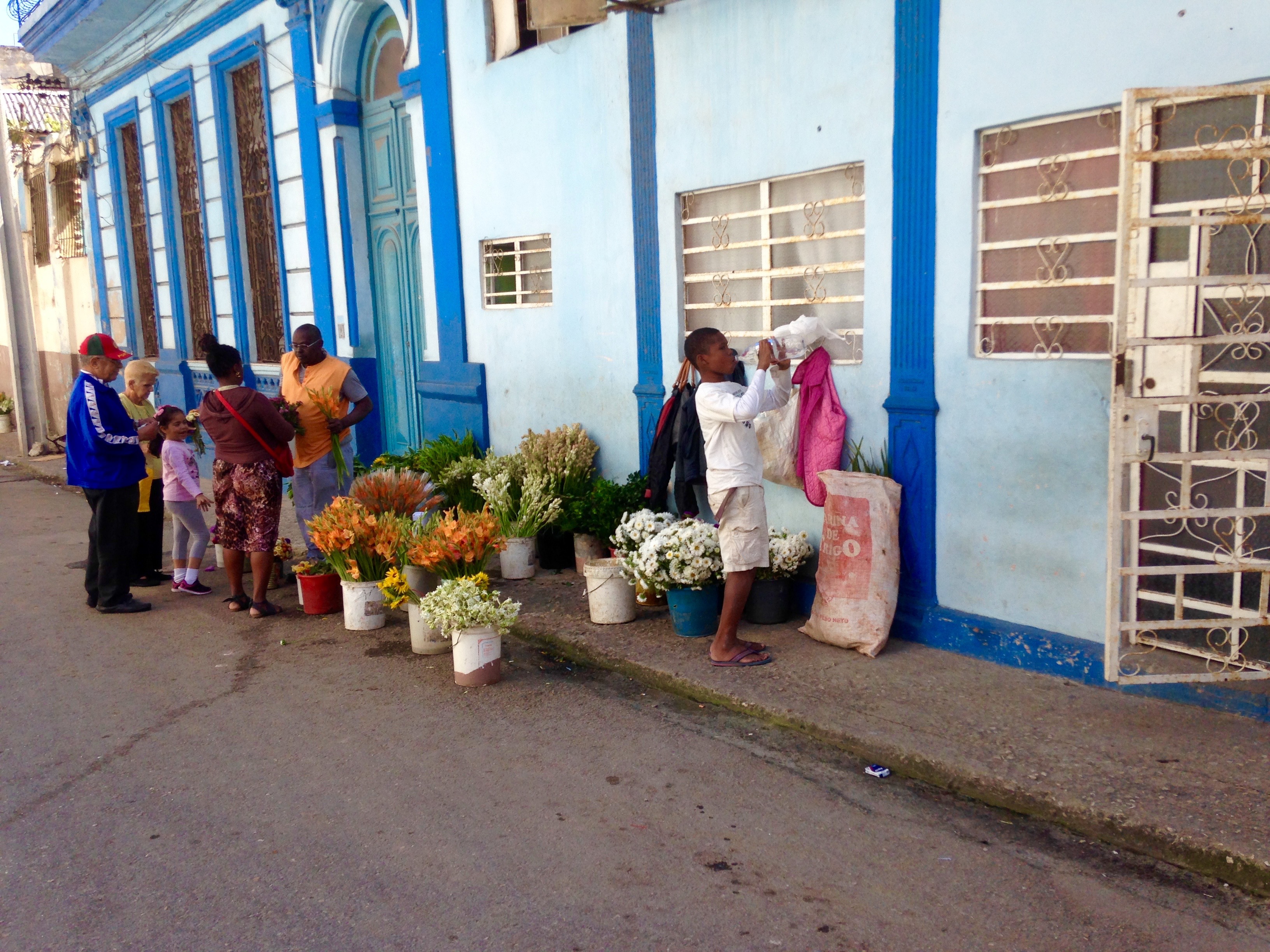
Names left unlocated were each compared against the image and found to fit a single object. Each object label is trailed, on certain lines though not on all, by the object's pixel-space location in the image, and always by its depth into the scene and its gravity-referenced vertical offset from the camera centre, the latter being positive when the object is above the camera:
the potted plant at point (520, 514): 6.91 -1.26
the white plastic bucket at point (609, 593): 5.86 -1.51
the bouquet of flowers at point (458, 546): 5.45 -1.14
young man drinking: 4.77 -0.71
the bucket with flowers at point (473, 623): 5.10 -1.44
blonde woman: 7.36 -1.17
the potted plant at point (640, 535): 5.99 -1.23
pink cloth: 5.53 -0.58
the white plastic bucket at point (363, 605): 6.12 -1.60
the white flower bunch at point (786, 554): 5.60 -1.27
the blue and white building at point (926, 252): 4.09 +0.29
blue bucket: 5.60 -1.55
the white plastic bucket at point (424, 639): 5.68 -1.67
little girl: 7.00 -1.09
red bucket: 6.54 -1.62
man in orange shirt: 7.02 -0.56
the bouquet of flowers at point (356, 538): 5.98 -1.18
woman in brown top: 6.32 -0.84
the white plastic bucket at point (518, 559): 7.01 -1.56
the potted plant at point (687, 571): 5.50 -1.32
